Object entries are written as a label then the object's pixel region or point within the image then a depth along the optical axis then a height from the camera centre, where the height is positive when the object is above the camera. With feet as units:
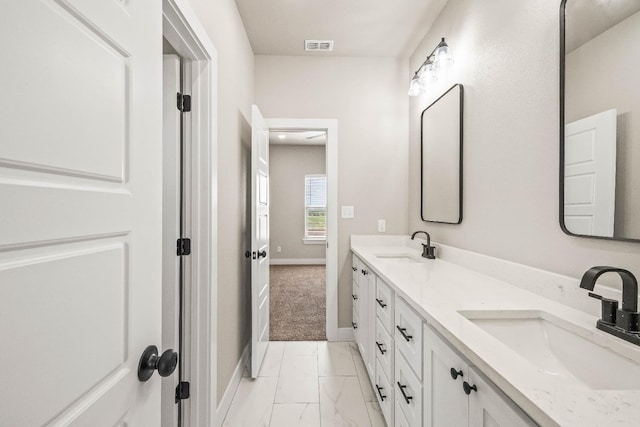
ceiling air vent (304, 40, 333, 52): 8.73 +4.99
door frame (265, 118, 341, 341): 9.49 +0.41
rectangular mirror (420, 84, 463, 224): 6.57 +1.35
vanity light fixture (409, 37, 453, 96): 6.51 +3.45
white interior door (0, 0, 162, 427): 1.40 -0.02
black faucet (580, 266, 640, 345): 2.63 -0.84
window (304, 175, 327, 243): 22.68 +0.42
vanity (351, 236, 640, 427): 1.99 -1.23
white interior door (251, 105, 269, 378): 7.32 -0.79
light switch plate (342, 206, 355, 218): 9.63 +0.00
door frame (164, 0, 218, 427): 5.08 -0.52
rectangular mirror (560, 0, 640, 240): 3.01 +1.09
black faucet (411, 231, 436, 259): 7.31 -0.93
